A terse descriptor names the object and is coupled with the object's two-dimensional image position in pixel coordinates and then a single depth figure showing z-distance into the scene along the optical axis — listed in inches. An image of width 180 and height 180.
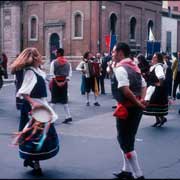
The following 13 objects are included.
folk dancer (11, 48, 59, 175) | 274.1
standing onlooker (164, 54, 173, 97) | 672.0
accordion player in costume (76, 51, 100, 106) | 677.9
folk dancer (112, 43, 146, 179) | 252.7
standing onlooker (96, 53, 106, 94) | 856.9
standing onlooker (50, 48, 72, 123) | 491.9
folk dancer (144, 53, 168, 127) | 450.0
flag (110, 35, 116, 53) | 816.9
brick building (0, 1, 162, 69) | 1739.7
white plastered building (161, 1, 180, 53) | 2237.9
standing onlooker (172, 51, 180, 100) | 711.7
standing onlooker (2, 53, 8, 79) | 1238.9
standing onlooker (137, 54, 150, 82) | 546.6
